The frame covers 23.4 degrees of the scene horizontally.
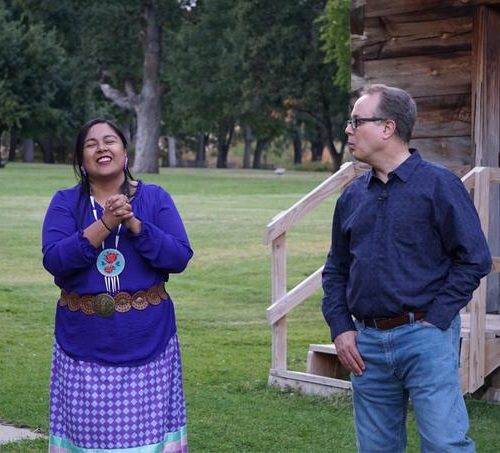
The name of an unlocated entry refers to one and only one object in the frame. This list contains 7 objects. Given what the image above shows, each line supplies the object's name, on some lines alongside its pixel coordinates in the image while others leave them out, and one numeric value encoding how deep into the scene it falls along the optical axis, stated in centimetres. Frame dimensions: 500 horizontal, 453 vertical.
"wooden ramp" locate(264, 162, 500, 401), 742
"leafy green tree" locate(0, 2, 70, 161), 5681
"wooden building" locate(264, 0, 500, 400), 824
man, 433
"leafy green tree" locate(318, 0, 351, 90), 4359
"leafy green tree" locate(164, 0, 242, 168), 5638
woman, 457
